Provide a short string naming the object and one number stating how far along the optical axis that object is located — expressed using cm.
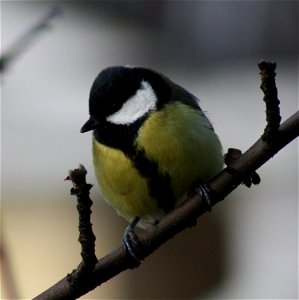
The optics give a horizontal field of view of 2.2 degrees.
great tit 410
